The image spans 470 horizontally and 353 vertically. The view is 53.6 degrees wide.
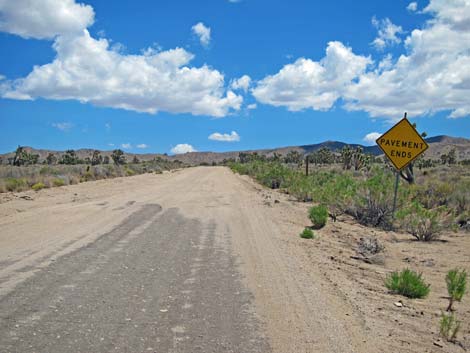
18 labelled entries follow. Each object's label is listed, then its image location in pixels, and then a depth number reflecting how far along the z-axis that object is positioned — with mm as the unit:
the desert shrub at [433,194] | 20266
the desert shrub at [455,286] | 7391
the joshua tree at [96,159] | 99025
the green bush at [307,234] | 12688
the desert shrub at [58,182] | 29525
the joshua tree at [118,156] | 91562
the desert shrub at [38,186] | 26097
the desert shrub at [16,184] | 25817
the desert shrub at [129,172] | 51306
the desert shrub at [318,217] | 14770
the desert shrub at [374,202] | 16344
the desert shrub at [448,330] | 5755
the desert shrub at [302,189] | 22867
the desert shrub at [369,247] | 11341
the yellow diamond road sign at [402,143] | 15070
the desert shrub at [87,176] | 36269
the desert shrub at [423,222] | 14197
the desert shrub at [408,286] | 7762
